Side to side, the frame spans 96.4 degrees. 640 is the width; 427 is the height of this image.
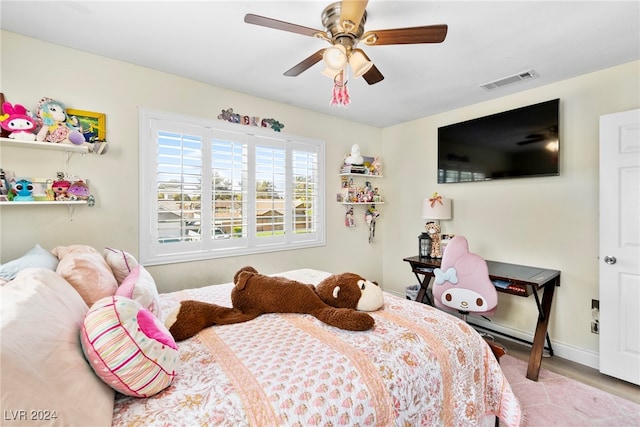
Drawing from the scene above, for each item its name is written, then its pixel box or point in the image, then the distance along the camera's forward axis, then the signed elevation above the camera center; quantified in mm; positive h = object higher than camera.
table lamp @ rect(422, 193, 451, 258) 3166 -24
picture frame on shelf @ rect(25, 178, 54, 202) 1840 +141
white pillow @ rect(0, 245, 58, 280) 1190 -238
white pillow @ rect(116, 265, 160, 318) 1251 -360
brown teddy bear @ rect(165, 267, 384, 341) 1502 -498
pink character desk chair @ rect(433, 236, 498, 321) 2312 -588
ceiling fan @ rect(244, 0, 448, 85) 1356 +900
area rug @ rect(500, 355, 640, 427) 1765 -1281
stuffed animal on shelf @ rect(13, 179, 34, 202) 1768 +128
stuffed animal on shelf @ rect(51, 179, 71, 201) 1888 +151
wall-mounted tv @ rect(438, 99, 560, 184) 2551 +664
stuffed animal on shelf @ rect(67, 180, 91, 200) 1935 +140
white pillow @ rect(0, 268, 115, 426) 631 -369
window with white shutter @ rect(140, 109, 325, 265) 2338 +209
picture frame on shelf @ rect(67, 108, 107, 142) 1988 +629
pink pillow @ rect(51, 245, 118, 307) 1158 -276
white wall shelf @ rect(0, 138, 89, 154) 1738 +422
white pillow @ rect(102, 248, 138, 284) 1540 -289
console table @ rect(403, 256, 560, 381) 2223 -602
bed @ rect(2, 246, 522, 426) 837 -603
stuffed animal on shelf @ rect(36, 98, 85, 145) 1838 +560
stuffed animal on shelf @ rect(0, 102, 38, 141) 1715 +541
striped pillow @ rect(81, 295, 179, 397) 833 -418
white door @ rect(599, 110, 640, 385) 2076 -246
